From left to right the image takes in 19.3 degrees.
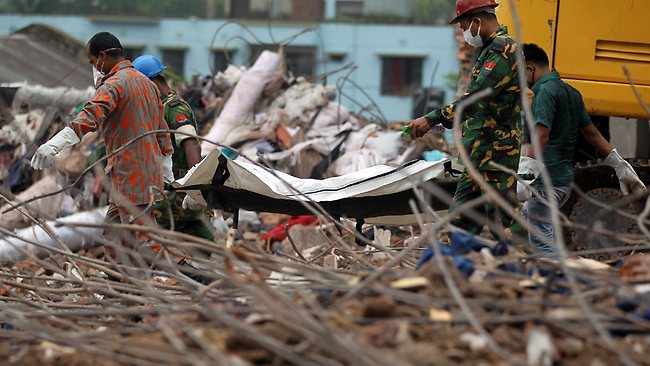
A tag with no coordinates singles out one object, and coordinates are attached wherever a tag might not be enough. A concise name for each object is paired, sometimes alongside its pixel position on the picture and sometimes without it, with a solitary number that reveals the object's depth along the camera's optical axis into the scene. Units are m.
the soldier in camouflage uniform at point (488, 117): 11.13
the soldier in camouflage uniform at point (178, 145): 13.53
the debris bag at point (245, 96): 21.59
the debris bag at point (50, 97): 22.47
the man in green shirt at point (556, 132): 12.19
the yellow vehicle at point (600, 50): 13.62
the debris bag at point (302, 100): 22.50
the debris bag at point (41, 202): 19.56
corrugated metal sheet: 27.01
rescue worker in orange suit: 11.81
